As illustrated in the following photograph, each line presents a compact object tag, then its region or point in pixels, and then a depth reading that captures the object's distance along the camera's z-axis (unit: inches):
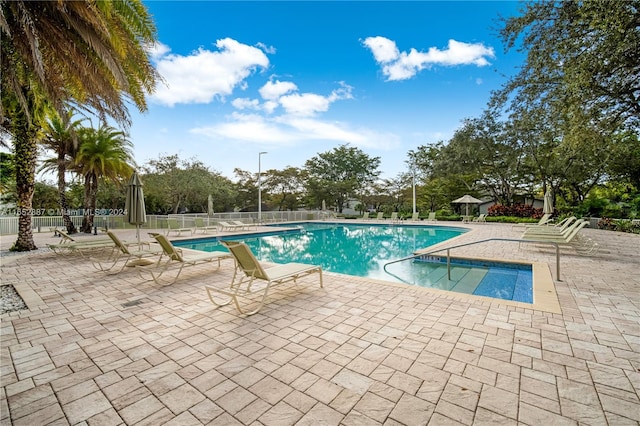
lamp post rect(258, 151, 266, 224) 770.2
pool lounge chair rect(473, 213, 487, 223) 846.8
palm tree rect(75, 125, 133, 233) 475.2
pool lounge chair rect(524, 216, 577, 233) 337.1
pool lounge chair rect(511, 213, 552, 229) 473.1
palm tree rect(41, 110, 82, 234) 463.8
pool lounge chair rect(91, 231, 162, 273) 236.5
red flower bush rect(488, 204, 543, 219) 811.6
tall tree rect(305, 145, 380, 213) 1381.6
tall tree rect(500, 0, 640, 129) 218.1
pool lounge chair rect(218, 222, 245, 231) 629.6
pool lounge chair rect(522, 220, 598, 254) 292.0
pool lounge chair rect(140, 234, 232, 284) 207.9
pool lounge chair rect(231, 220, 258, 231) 642.8
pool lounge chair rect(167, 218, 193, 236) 572.8
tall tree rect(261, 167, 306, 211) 1220.5
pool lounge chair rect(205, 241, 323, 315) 147.8
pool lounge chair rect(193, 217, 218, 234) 579.2
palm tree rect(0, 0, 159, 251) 158.7
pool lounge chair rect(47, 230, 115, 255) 279.7
